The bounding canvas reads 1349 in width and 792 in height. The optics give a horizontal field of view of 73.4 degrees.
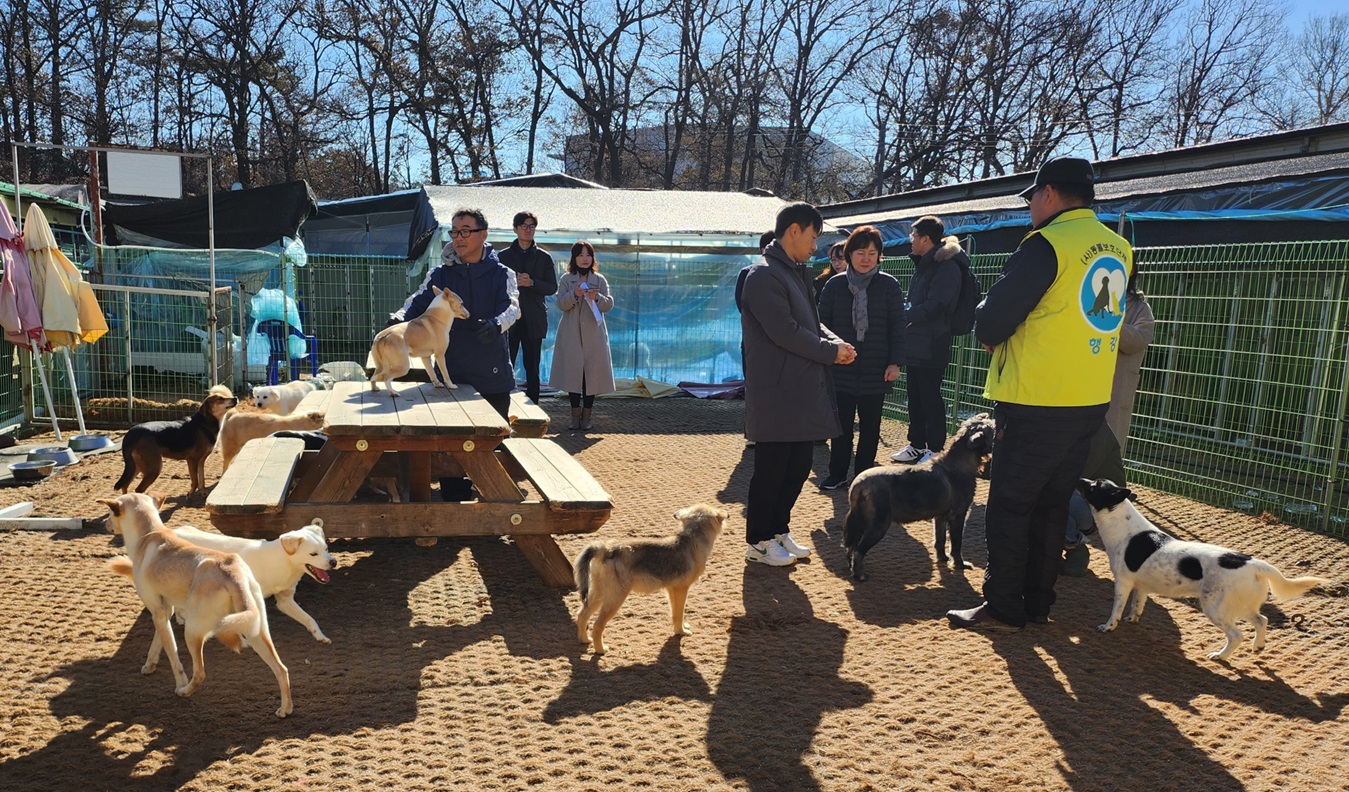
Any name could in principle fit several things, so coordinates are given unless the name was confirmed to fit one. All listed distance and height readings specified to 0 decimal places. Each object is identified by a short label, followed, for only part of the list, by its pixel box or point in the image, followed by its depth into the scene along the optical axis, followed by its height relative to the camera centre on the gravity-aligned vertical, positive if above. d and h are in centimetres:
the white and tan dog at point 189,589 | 319 -121
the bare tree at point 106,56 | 2406 +526
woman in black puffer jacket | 704 -27
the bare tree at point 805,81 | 2931 +689
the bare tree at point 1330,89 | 2800 +720
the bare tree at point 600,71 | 2777 +651
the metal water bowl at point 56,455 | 729 -164
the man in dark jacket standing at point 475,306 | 568 -20
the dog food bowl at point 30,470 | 690 -167
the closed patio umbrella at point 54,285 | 729 -27
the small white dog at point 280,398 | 722 -109
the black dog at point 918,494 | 508 -111
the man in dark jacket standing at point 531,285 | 939 -9
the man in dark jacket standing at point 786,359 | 473 -37
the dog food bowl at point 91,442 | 790 -165
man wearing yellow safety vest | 389 -17
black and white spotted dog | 396 -116
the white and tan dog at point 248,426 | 629 -113
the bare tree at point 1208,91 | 2930 +714
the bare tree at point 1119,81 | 2917 +723
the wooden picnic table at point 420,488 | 416 -105
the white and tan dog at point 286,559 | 380 -124
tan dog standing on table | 527 -40
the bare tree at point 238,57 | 2522 +572
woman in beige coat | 1012 -68
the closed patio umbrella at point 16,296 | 706 -36
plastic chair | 1186 -99
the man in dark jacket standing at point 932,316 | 721 -15
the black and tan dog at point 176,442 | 610 -126
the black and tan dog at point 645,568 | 387 -124
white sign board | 972 +89
